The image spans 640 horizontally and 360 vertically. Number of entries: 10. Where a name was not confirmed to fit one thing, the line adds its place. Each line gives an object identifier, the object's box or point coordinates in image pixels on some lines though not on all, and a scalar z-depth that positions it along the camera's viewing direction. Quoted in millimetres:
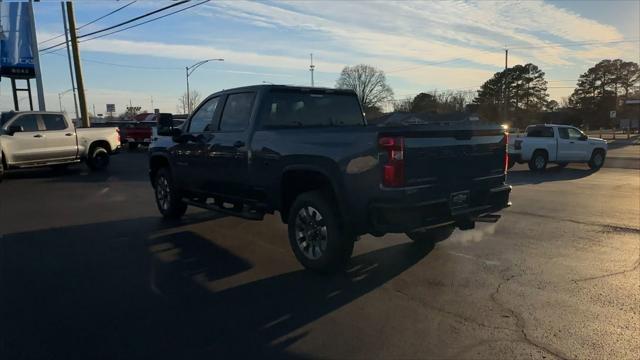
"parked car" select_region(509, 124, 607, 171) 18875
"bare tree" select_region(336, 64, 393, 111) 110500
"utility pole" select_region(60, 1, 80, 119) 32647
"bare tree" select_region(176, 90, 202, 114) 88681
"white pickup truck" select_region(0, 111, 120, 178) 15054
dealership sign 27906
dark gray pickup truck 4945
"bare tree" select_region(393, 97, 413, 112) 107188
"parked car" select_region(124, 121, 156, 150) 30625
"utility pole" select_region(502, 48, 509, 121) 76850
